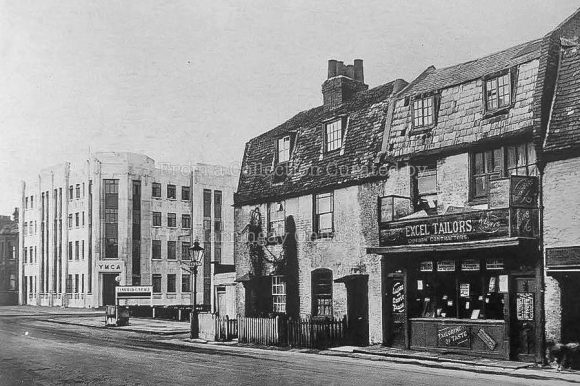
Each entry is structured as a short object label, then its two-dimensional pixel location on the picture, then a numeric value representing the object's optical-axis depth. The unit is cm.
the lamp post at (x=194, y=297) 2548
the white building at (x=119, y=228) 5866
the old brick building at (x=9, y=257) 7738
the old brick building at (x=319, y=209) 2148
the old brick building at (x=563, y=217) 1533
